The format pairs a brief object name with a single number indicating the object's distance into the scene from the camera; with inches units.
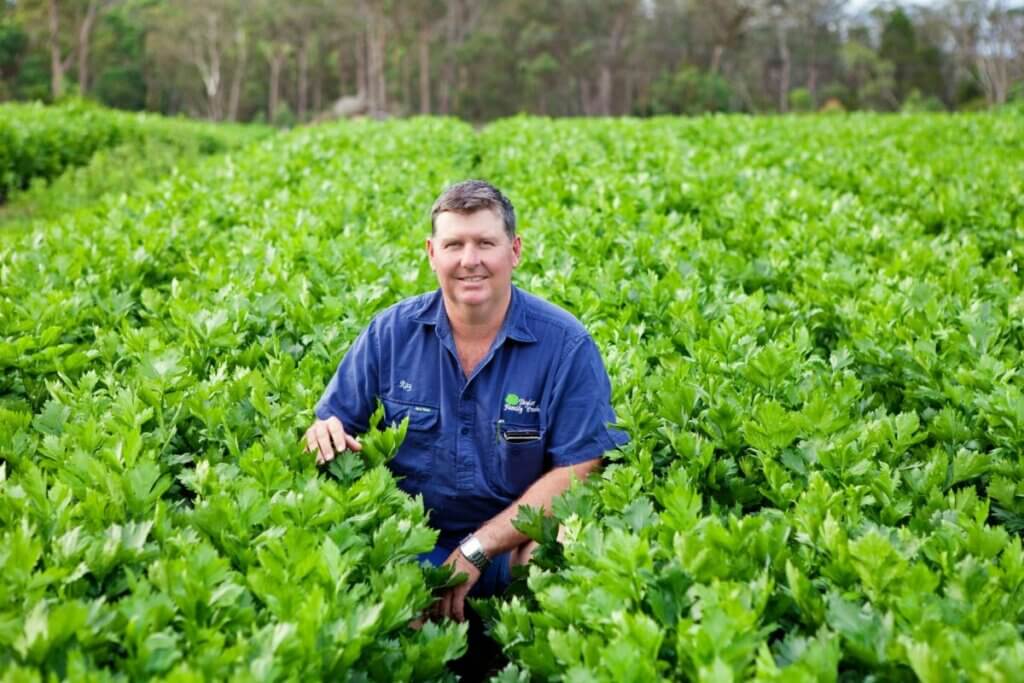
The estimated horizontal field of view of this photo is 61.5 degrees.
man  122.0
